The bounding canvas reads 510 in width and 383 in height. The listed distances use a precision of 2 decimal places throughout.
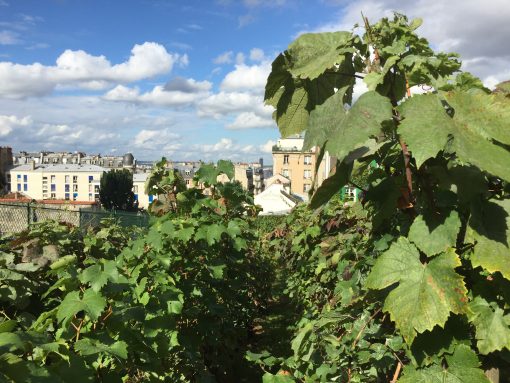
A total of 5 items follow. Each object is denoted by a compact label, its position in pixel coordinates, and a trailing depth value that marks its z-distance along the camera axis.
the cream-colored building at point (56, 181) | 98.25
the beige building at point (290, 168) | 78.00
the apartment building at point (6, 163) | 95.88
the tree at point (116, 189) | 79.88
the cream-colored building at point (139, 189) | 97.38
